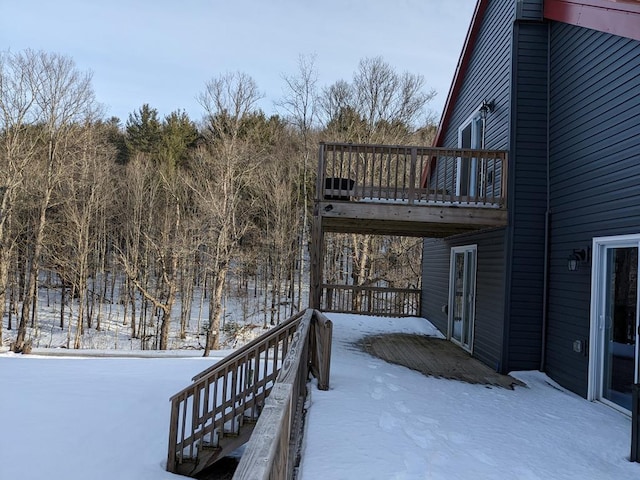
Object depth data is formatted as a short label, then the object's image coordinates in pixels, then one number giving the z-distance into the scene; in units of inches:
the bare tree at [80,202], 677.1
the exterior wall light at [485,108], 300.2
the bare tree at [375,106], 791.1
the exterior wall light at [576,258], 206.2
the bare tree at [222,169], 649.6
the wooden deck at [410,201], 259.6
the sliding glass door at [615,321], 175.8
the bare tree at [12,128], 594.5
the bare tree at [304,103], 789.2
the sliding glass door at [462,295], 317.1
